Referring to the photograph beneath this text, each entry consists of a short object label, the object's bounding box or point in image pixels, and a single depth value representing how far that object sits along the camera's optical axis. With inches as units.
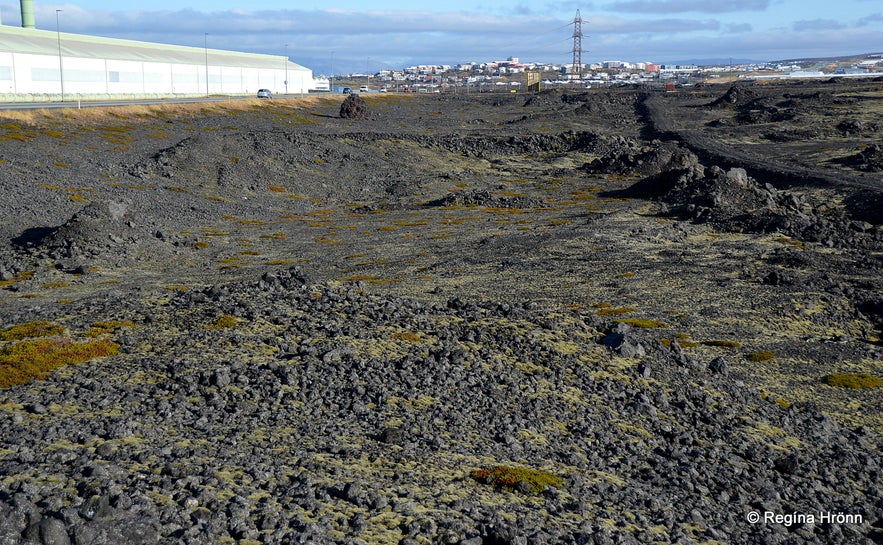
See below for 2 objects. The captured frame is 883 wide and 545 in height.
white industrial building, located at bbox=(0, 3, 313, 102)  3287.4
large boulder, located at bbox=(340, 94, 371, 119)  4114.2
